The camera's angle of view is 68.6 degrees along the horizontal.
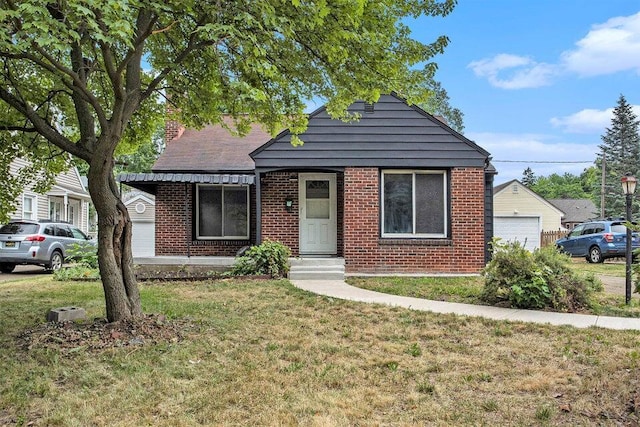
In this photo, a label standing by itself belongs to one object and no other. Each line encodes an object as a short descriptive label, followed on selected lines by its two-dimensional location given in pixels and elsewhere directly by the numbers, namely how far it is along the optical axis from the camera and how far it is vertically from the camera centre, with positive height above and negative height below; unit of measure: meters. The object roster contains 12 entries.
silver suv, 13.16 -0.48
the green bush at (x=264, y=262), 10.23 -0.73
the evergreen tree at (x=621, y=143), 42.00 +8.10
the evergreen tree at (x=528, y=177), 82.84 +9.36
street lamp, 7.44 +0.51
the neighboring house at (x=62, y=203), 19.44 +1.21
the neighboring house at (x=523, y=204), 32.97 +1.77
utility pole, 34.08 +3.22
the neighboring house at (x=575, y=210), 45.63 +1.92
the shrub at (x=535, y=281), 6.98 -0.80
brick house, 11.11 +1.09
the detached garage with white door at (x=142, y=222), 19.64 +0.26
